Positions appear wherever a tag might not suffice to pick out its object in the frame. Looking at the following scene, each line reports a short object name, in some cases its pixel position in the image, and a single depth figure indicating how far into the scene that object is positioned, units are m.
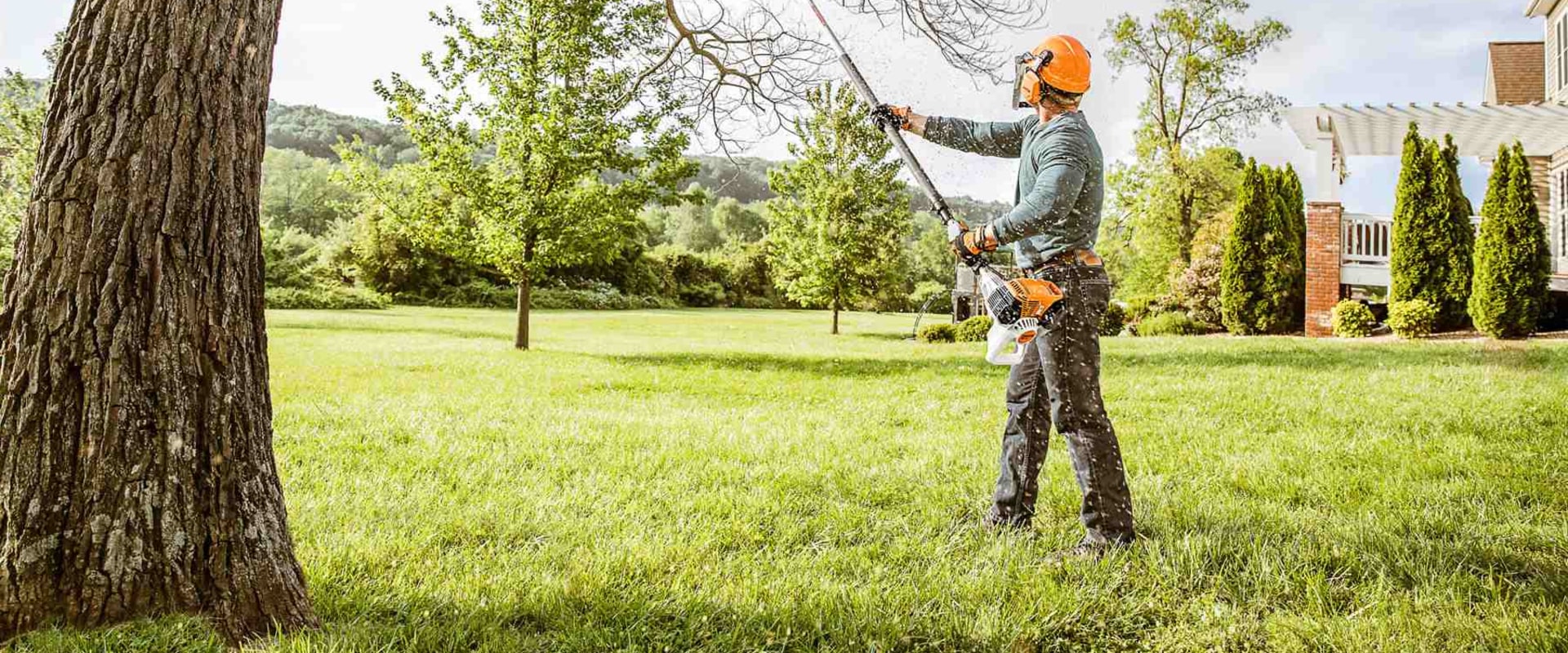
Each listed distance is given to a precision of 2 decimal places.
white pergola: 11.72
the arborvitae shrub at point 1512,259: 10.93
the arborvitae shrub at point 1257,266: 14.09
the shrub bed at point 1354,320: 12.54
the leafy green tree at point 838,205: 17.09
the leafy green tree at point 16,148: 13.14
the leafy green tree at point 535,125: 11.52
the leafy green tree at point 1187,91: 19.50
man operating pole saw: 2.70
